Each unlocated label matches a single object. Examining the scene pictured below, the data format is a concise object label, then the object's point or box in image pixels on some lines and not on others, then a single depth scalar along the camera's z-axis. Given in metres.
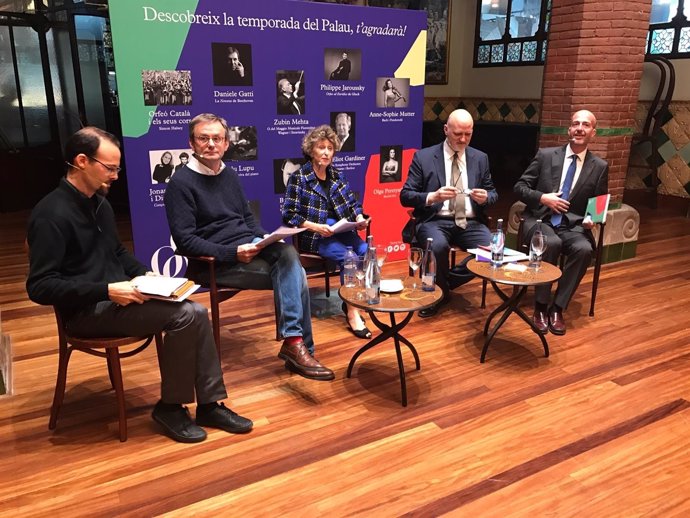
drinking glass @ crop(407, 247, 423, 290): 3.02
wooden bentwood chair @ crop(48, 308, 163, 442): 2.37
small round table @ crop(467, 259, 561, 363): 3.07
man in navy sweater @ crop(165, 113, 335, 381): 2.98
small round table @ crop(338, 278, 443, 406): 2.68
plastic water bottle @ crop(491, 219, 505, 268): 3.27
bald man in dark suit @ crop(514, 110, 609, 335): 3.72
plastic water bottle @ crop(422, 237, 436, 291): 2.88
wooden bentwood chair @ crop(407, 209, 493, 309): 3.94
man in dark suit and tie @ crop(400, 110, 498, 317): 3.85
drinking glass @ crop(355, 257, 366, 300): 2.85
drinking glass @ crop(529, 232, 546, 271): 3.28
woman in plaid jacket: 3.55
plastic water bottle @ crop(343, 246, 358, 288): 2.93
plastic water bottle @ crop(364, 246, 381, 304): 2.73
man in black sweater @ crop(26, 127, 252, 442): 2.23
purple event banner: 3.72
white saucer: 2.87
